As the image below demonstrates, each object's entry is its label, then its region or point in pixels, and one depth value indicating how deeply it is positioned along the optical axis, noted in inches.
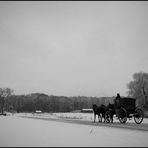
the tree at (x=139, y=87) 2122.9
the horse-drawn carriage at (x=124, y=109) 787.4
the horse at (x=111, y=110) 875.6
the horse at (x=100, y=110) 927.0
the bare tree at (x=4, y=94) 3391.7
